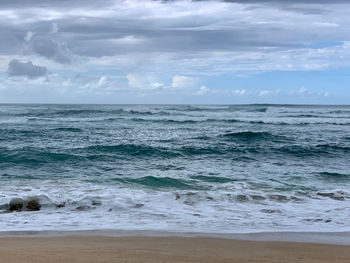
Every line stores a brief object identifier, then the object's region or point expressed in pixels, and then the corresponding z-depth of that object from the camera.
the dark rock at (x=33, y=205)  7.06
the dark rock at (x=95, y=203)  7.33
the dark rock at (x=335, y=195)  8.18
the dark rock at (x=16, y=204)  7.02
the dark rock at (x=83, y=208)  7.09
